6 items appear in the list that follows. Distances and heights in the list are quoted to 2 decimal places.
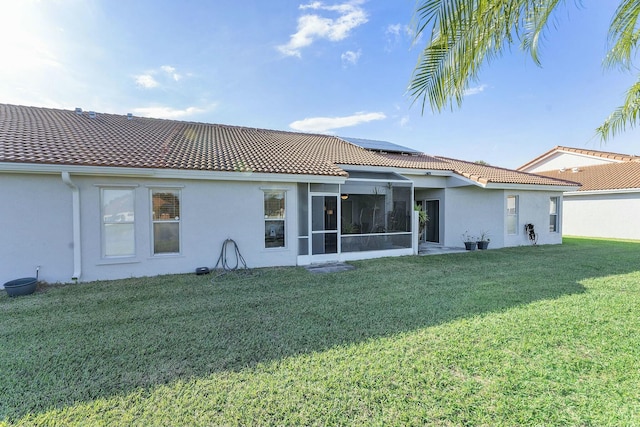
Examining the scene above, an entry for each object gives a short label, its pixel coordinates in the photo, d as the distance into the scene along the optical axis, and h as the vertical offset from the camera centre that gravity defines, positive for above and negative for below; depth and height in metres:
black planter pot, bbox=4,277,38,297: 7.36 -2.06
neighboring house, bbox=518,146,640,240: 20.92 +1.09
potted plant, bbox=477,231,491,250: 15.47 -1.78
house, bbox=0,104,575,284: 8.30 +0.41
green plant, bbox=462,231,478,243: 15.90 -1.67
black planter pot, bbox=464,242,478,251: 14.93 -1.99
